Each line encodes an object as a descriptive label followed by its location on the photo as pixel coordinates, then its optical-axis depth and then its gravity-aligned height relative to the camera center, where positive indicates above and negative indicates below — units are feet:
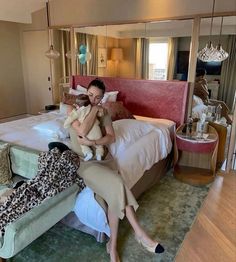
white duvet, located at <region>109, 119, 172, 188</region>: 7.46 -2.70
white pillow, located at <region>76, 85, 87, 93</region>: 13.46 -1.21
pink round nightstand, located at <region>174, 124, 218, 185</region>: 9.33 -3.96
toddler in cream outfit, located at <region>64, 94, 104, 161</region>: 6.42 -1.42
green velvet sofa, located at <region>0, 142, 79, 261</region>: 4.64 -3.20
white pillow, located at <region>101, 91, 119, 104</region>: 12.04 -1.45
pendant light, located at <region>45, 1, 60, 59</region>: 12.90 +0.63
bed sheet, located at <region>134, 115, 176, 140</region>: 10.55 -2.43
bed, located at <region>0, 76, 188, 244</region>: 7.23 -2.42
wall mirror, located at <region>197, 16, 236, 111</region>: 9.56 +0.19
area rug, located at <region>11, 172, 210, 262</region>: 6.10 -4.67
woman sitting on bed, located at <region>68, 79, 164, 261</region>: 5.73 -2.85
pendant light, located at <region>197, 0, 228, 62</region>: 9.90 +0.63
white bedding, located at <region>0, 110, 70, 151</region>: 7.92 -2.47
